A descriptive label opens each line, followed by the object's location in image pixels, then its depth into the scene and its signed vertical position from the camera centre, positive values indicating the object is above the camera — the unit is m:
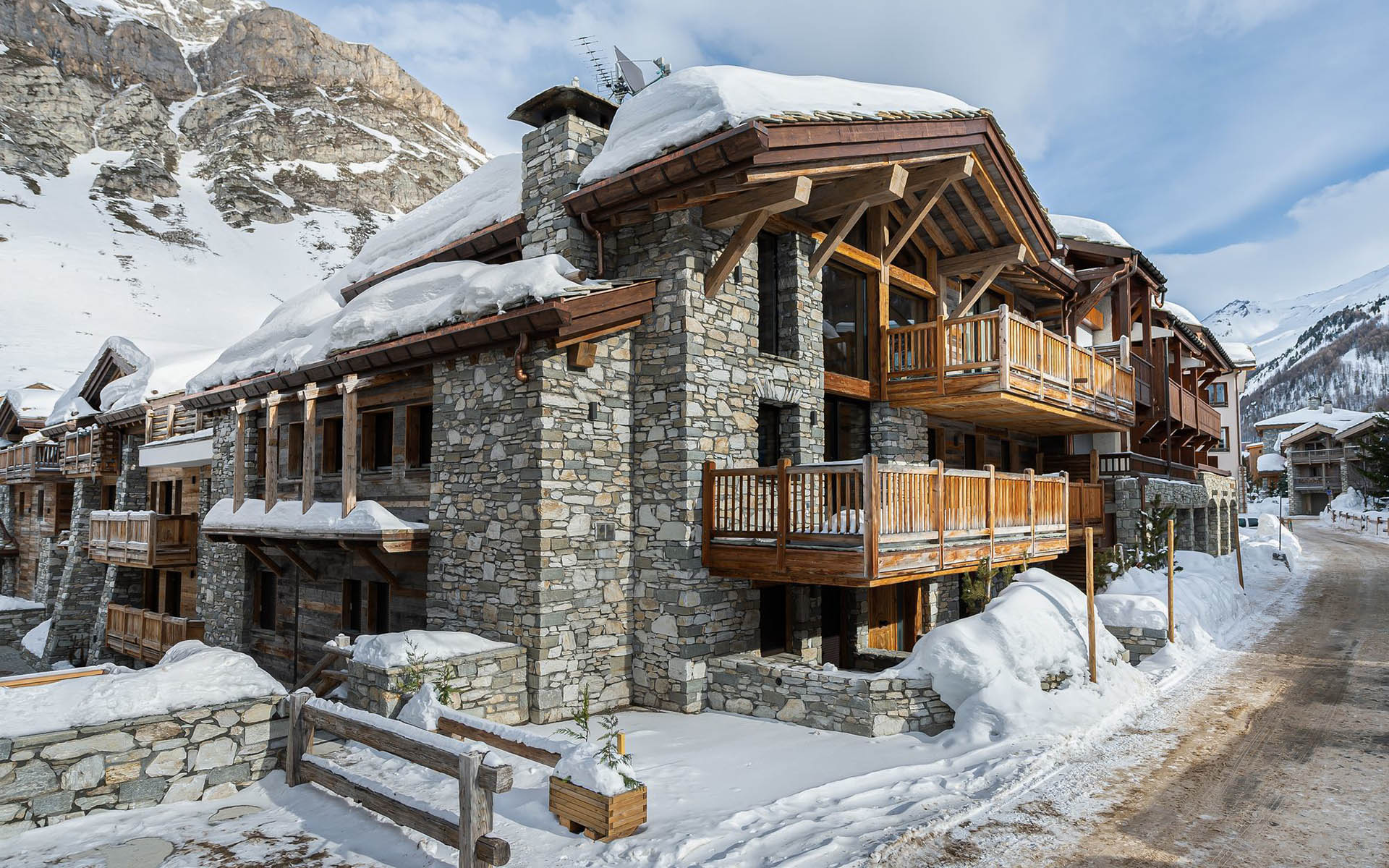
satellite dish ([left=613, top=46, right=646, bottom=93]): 17.47 +8.92
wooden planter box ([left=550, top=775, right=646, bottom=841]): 6.71 -2.90
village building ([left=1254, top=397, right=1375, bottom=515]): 64.12 +1.68
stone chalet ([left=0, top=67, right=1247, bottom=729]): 11.12 +1.26
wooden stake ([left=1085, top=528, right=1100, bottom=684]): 11.31 -1.53
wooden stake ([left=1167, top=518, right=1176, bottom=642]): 14.30 -2.47
